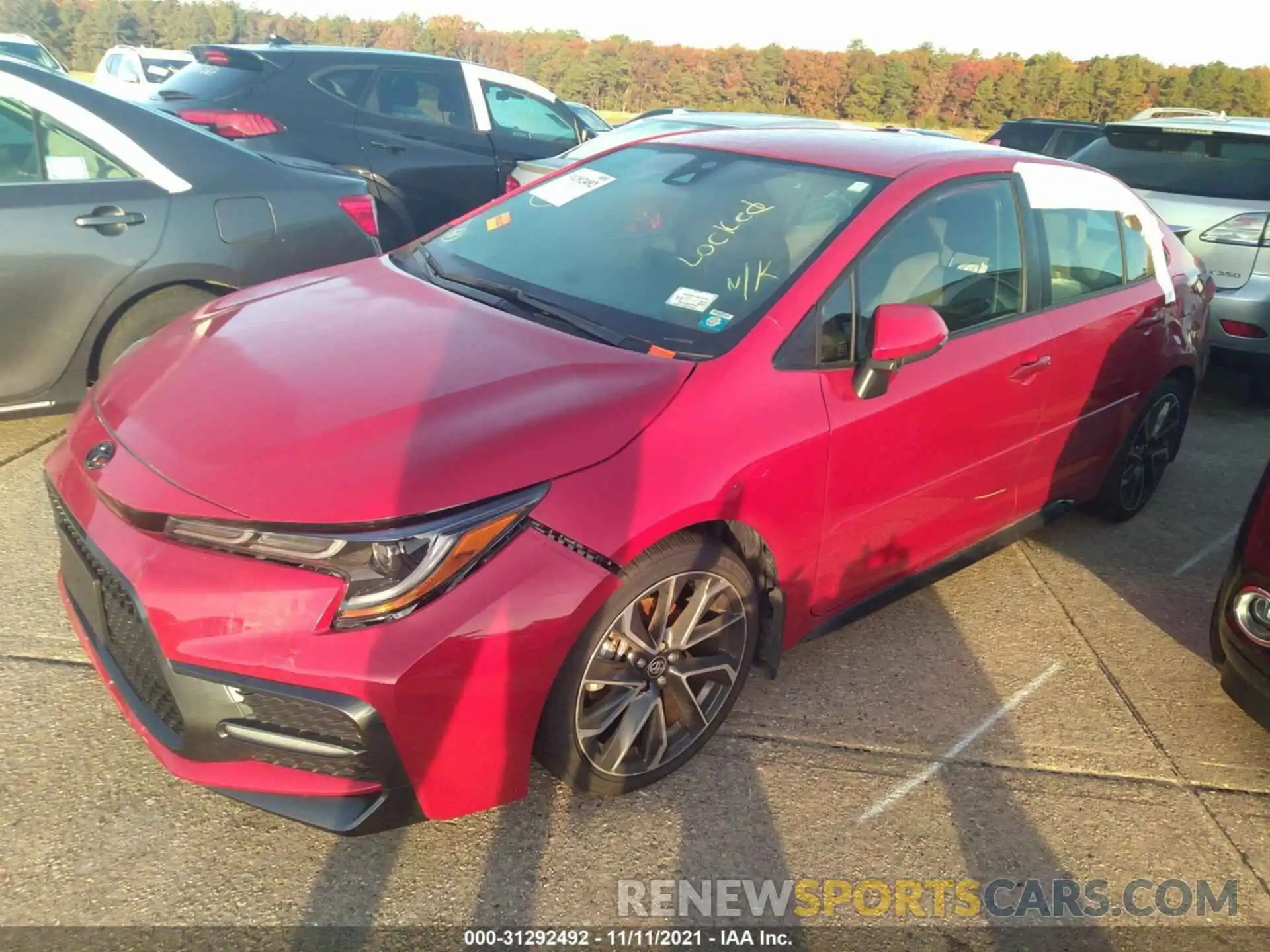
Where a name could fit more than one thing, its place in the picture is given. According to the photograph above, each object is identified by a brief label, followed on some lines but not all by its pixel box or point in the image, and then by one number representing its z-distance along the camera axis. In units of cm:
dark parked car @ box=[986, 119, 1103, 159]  1377
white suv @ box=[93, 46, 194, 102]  1506
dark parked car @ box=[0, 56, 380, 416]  379
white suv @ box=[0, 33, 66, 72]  1494
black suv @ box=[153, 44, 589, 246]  707
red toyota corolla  206
